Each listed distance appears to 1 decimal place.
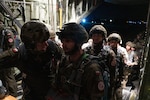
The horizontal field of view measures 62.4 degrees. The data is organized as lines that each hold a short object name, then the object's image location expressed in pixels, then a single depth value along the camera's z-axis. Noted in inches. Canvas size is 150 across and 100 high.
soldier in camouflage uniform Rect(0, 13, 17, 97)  97.6
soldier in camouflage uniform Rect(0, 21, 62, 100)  49.1
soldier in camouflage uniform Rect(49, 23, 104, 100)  42.8
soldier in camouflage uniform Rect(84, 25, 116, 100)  78.2
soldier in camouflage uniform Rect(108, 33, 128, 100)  90.9
